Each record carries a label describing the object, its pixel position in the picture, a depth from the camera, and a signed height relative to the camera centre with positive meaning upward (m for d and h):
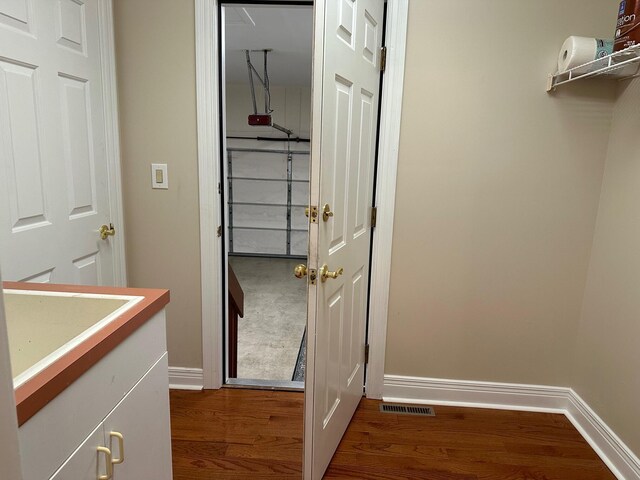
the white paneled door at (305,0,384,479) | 1.36 -0.11
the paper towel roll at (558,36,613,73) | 1.66 +0.51
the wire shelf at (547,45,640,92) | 1.50 +0.45
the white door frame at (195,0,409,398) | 1.93 -0.08
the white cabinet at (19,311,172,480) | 0.71 -0.52
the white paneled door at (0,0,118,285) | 1.42 +0.06
